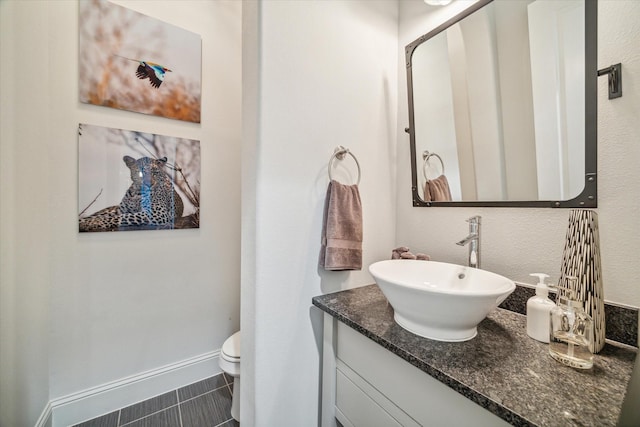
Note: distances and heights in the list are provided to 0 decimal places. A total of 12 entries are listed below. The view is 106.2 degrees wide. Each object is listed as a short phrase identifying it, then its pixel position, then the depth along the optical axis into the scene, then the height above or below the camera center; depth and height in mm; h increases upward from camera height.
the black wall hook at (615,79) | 697 +393
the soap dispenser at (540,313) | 682 -286
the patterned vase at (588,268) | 623 -146
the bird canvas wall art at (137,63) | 1352 +929
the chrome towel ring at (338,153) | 1072 +272
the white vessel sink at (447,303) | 603 -247
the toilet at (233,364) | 1285 -812
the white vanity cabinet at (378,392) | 563 -510
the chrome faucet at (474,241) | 925 -107
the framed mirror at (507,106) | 769 +420
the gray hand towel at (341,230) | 997 -71
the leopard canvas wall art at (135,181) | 1355 +201
